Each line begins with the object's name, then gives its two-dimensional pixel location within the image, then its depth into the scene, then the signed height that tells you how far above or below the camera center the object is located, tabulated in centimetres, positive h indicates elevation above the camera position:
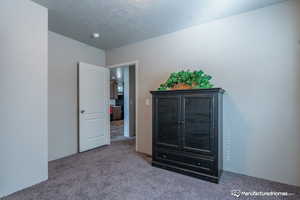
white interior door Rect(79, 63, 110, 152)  338 -21
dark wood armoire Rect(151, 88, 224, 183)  213 -51
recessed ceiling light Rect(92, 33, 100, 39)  300 +122
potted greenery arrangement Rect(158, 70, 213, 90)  234 +27
